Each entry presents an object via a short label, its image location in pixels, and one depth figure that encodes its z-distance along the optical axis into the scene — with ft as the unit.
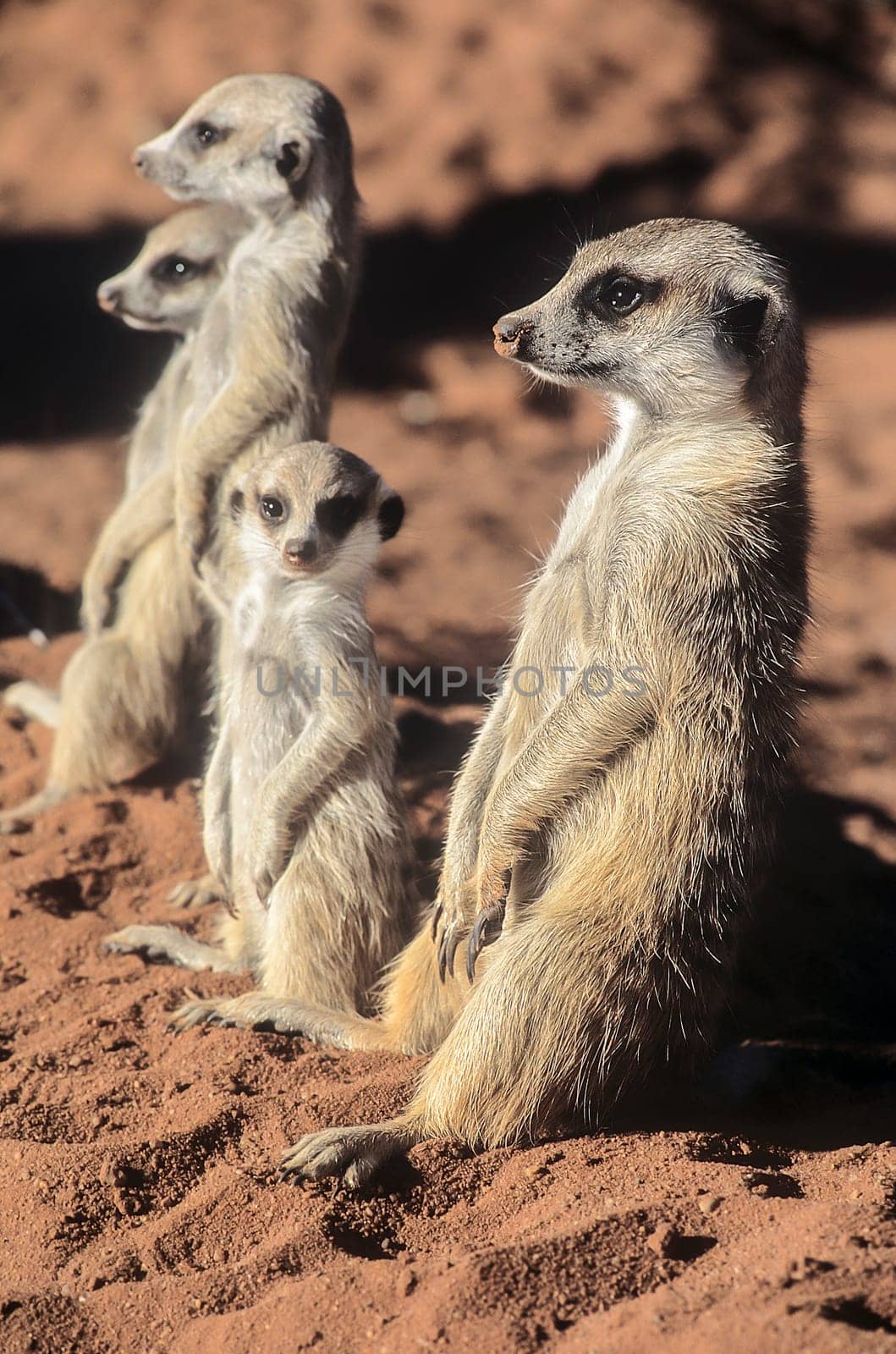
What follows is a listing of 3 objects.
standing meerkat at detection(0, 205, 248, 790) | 25.62
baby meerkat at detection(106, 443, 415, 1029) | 18.08
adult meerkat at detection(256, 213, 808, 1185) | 15.17
